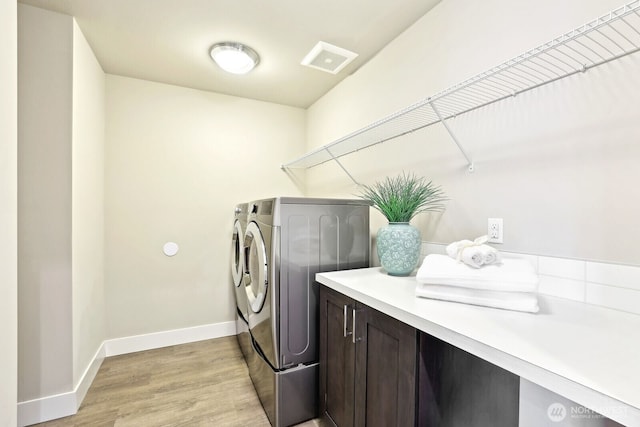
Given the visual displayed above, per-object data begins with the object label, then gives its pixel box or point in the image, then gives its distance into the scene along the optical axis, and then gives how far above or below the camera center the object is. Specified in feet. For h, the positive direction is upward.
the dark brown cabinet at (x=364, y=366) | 3.25 -2.02
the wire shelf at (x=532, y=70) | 2.97 +1.81
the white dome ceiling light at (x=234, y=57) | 6.84 +3.73
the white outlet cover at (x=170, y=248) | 8.78 -1.10
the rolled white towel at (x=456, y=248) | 3.78 -0.47
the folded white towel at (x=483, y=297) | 3.14 -0.97
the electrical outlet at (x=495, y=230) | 4.40 -0.27
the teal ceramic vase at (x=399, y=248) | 4.79 -0.59
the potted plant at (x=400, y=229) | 4.80 -0.29
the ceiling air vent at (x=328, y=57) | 6.68 +3.71
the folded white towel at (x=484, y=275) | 3.18 -0.72
